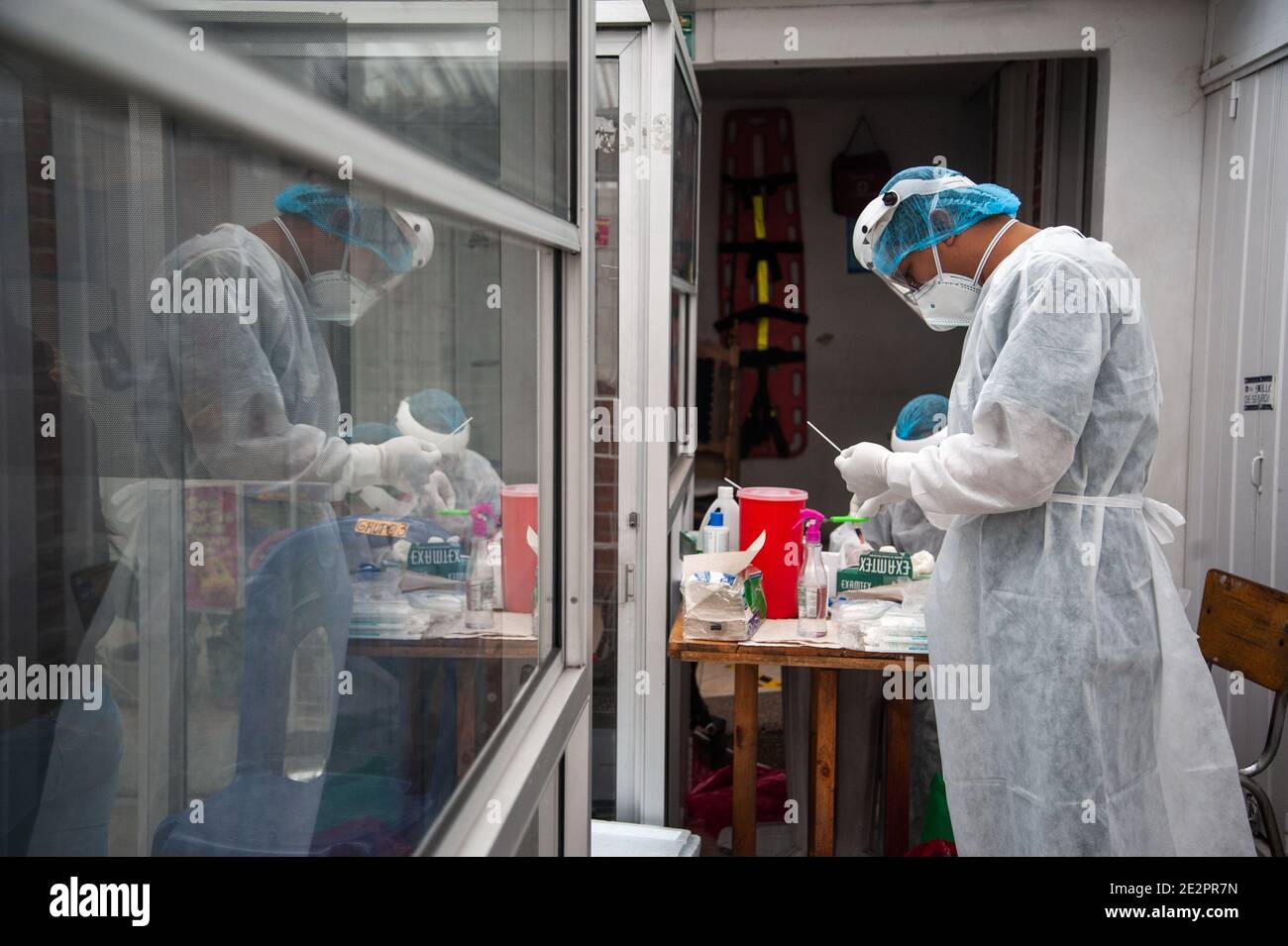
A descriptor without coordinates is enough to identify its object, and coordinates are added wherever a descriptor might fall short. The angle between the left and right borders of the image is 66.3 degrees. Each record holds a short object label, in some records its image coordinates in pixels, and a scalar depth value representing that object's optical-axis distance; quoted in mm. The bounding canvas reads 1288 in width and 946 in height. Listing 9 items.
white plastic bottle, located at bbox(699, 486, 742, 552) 2879
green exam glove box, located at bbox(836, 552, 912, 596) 2699
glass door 2482
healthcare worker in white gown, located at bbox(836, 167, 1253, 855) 1788
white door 2996
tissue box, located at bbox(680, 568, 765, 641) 2393
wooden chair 2363
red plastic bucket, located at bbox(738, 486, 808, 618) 2617
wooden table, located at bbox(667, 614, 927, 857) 2352
